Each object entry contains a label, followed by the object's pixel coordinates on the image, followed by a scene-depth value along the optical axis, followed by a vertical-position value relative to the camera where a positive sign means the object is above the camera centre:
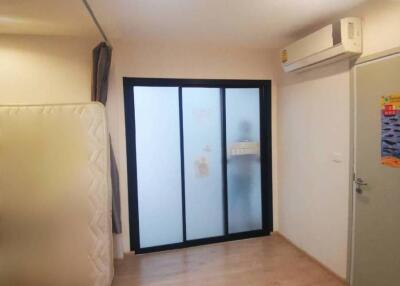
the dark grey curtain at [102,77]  2.69 +0.60
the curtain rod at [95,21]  2.02 +1.02
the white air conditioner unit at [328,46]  2.17 +0.77
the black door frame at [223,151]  3.03 -0.23
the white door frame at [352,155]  2.28 -0.24
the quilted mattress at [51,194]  1.92 -0.43
